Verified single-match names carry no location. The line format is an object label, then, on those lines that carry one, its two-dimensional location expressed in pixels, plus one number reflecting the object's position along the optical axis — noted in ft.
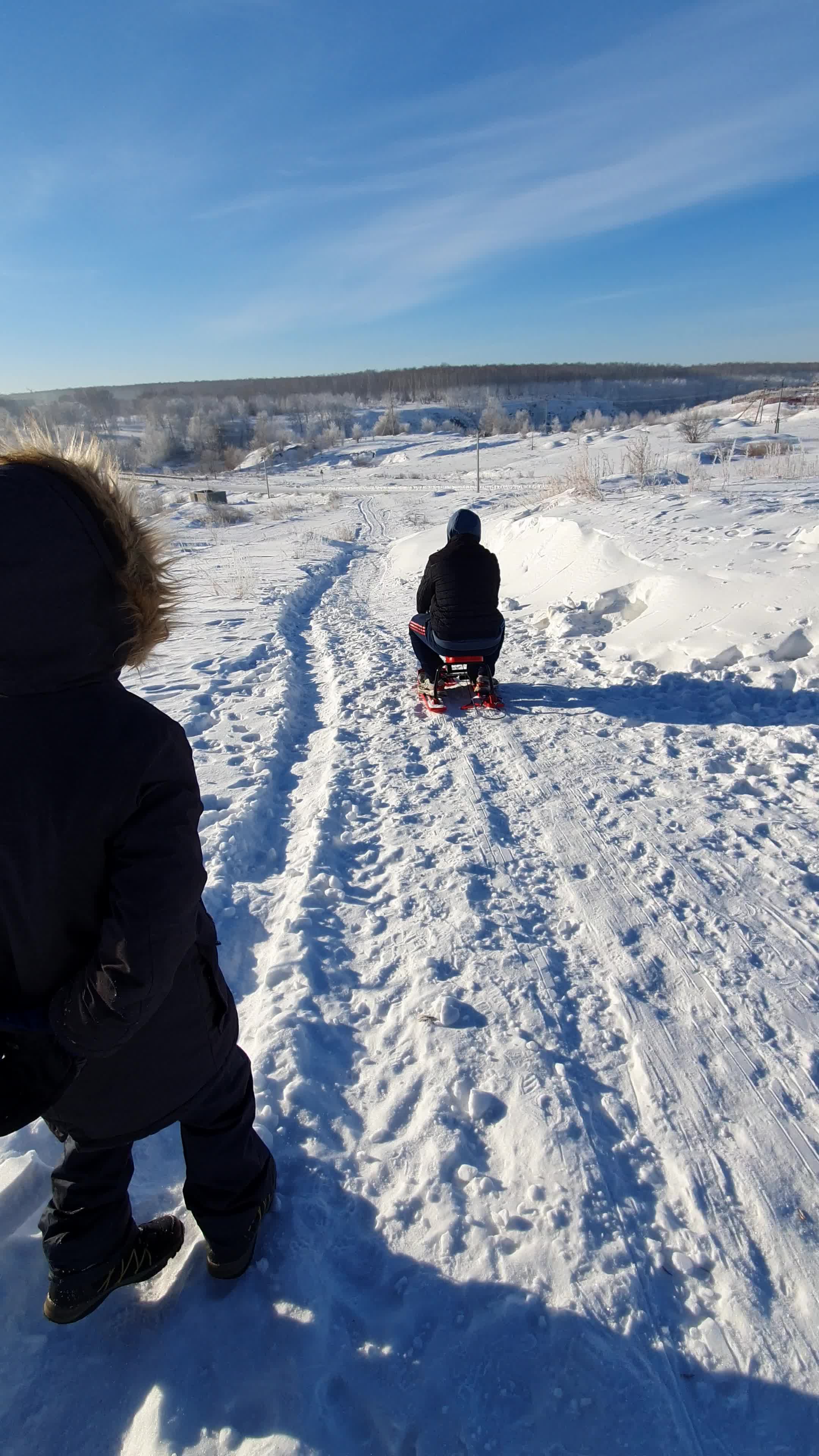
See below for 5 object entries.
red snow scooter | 19.44
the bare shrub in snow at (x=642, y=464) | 46.80
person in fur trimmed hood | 3.89
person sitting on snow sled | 19.40
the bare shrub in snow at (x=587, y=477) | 43.04
